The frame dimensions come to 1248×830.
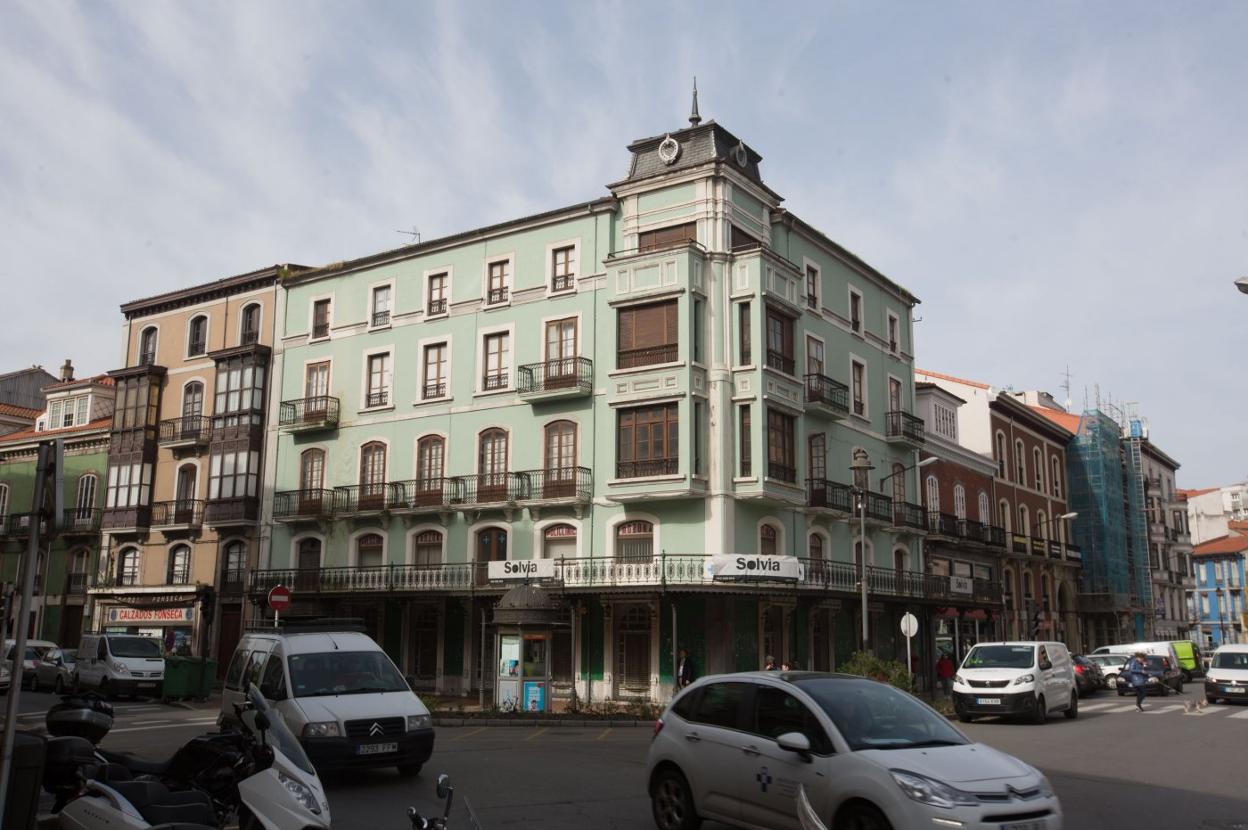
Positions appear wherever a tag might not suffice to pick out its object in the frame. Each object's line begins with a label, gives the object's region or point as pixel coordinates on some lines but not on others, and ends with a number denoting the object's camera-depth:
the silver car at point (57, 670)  31.70
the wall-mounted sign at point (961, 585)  38.84
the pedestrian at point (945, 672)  34.19
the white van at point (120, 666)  28.92
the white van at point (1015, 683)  23.11
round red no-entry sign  24.81
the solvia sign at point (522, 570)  30.00
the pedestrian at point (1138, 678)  27.09
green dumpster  28.31
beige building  39.12
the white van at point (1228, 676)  29.19
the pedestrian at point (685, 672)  27.10
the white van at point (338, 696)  12.66
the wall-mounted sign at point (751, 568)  28.08
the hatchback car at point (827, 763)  7.63
